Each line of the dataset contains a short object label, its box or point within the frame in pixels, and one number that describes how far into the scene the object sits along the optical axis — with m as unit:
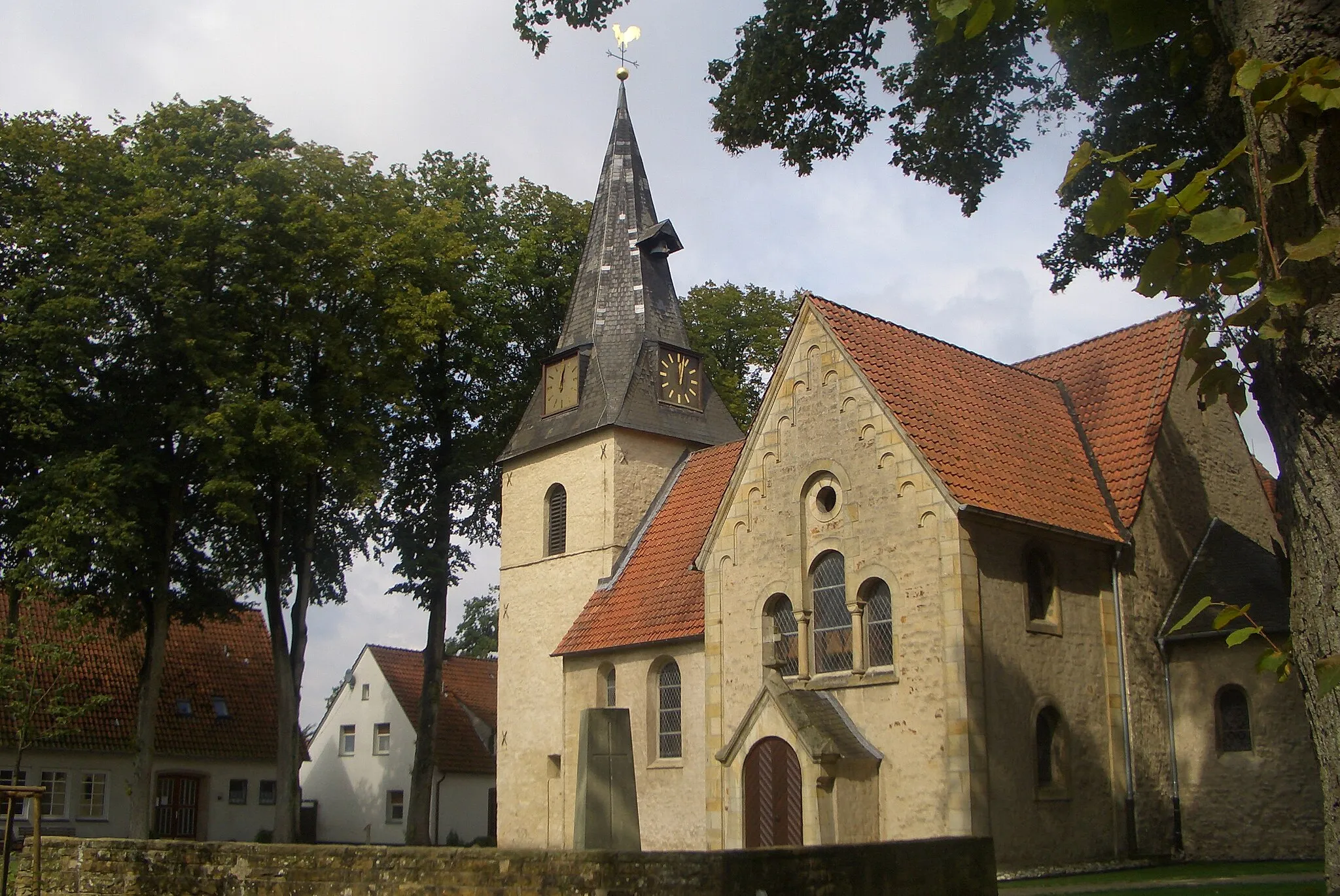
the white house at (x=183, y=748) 34.31
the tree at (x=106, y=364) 24.91
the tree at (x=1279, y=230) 4.56
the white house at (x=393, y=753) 42.81
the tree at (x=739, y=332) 37.84
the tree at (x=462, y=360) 32.16
